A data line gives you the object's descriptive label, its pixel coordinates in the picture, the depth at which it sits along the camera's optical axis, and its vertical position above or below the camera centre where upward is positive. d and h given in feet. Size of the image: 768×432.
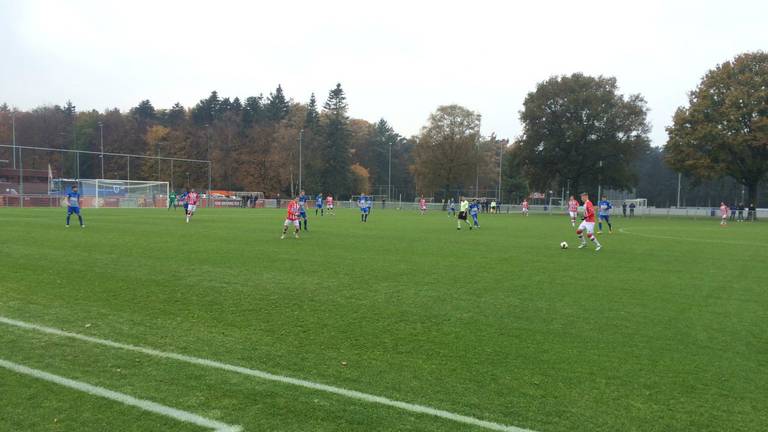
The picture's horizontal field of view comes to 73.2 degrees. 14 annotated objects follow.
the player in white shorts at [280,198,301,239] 63.16 -2.30
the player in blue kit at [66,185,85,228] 74.90 -1.59
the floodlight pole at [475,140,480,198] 248.32 +20.40
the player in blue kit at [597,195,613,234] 91.38 -1.64
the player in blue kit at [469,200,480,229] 95.91 -1.98
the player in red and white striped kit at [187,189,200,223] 94.89 -1.43
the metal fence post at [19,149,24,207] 159.63 -1.80
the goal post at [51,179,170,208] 178.70 +0.03
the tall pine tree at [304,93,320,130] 292.61 +45.12
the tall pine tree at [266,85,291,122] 325.62 +57.36
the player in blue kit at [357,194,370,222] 112.83 -2.21
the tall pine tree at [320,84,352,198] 278.05 +21.05
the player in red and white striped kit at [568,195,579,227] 96.58 -1.08
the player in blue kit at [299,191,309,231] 77.60 -1.71
